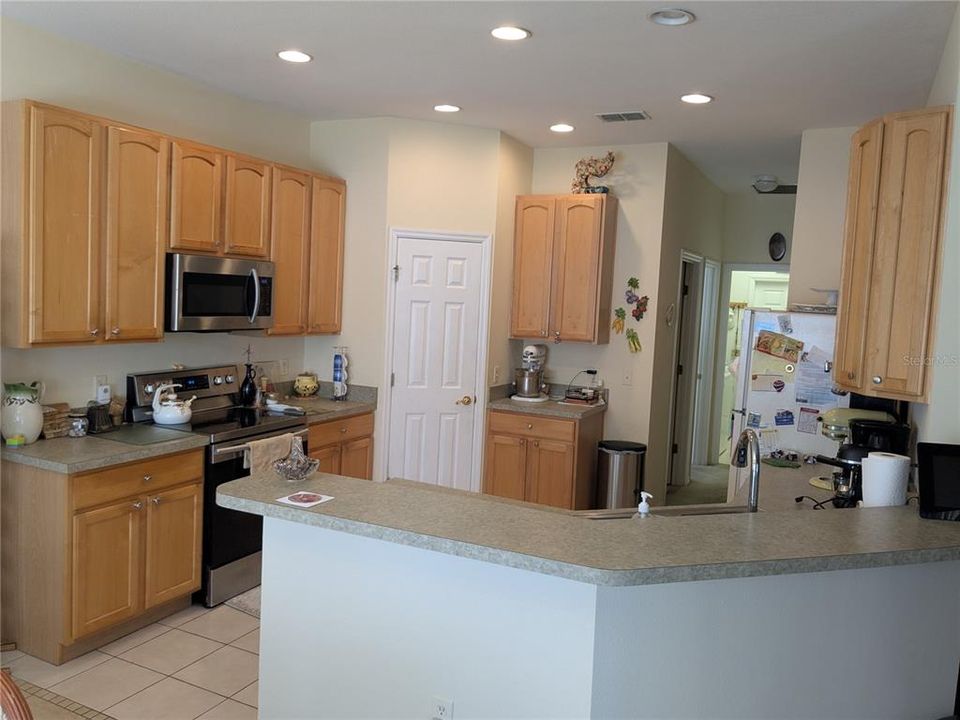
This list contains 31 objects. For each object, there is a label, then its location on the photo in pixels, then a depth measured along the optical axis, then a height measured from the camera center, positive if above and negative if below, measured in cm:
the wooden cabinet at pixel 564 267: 529 +30
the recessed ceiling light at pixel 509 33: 310 +113
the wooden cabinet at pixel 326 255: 491 +27
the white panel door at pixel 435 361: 507 -40
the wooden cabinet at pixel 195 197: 386 +48
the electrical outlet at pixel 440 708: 215 -115
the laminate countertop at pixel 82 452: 317 -73
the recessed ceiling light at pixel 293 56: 359 +114
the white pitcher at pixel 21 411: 331 -57
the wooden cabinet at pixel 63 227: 321 +25
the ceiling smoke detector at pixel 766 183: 627 +113
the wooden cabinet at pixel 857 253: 279 +27
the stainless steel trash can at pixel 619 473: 524 -112
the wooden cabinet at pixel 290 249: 459 +28
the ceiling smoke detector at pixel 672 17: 283 +112
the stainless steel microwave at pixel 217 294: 391 -1
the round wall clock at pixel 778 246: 715 +69
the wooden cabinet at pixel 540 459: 510 -103
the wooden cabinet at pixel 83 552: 321 -118
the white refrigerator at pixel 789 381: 414 -34
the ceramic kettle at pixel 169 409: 397 -63
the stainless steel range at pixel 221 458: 387 -85
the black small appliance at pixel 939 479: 230 -46
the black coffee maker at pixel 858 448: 287 -50
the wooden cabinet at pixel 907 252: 255 +26
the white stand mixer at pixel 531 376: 548 -50
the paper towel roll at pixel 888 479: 250 -50
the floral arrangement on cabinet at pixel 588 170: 542 +100
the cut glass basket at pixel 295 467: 243 -55
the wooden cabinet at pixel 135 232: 355 +27
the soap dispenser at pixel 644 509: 238 -62
